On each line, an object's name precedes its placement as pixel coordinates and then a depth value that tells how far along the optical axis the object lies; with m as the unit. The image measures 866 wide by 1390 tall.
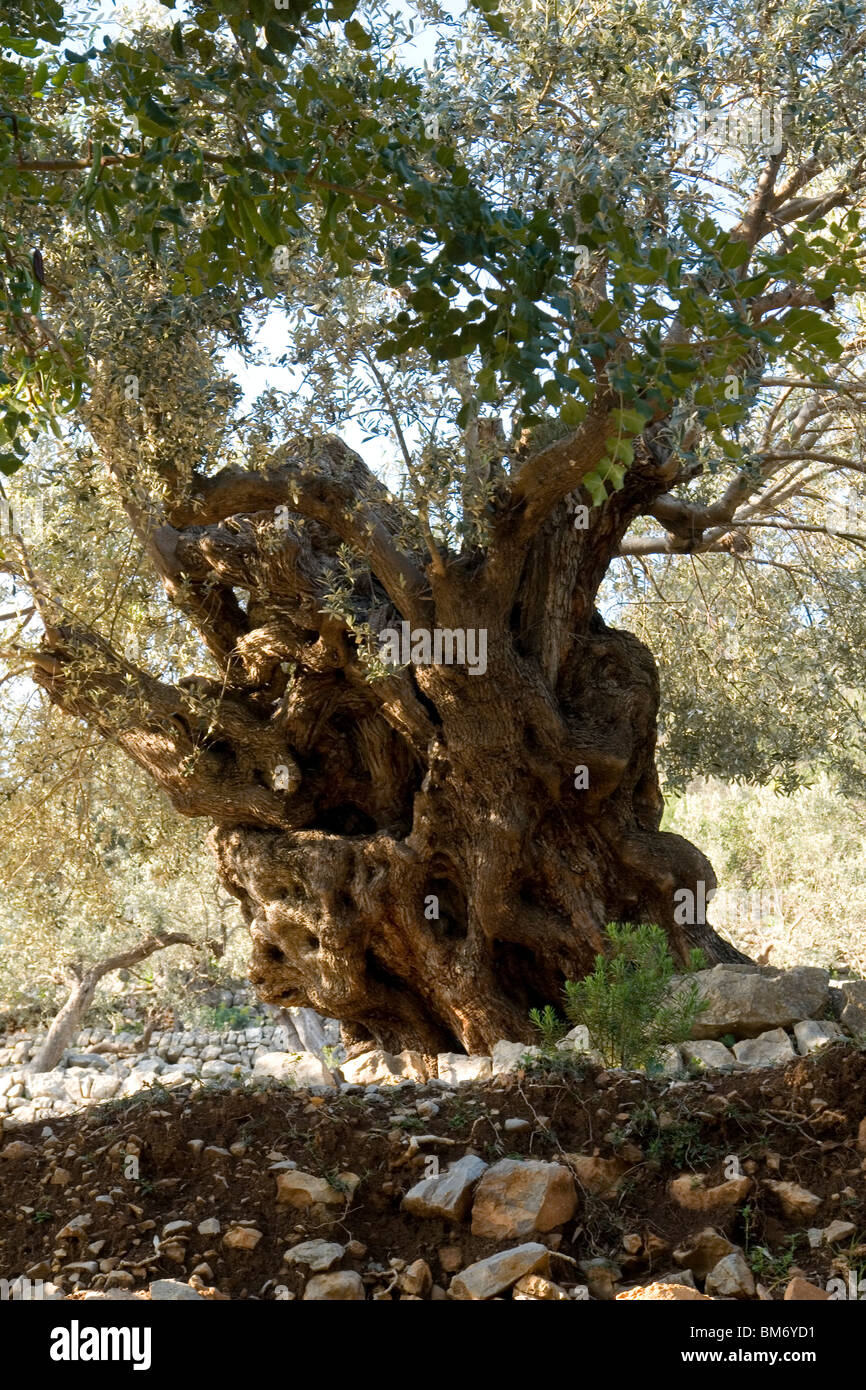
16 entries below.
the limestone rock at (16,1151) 4.59
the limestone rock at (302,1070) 6.54
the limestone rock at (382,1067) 8.48
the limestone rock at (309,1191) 3.99
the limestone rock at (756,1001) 6.61
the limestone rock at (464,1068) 6.14
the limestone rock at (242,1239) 3.80
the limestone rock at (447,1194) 3.83
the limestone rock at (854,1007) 6.50
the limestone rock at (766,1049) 6.13
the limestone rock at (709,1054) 5.83
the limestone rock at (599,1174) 3.98
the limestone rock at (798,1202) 3.72
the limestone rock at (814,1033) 6.28
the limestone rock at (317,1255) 3.64
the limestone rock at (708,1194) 3.79
